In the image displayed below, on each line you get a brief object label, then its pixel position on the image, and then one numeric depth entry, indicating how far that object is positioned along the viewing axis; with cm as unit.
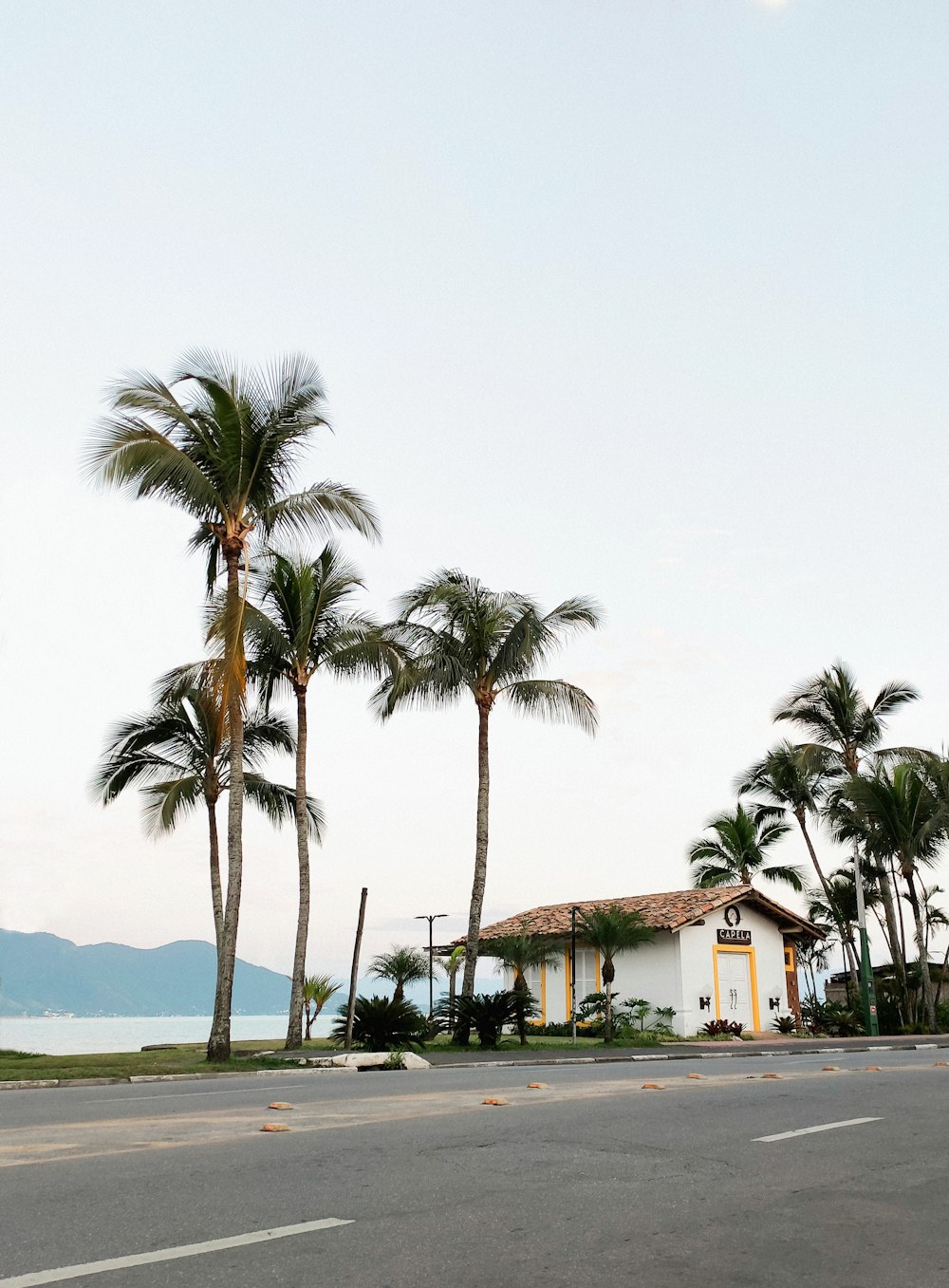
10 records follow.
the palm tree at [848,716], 4403
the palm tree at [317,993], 3750
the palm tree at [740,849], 5112
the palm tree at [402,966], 3888
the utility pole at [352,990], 2223
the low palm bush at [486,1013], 2686
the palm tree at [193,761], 3045
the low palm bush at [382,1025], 2338
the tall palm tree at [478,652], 2883
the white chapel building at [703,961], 3612
